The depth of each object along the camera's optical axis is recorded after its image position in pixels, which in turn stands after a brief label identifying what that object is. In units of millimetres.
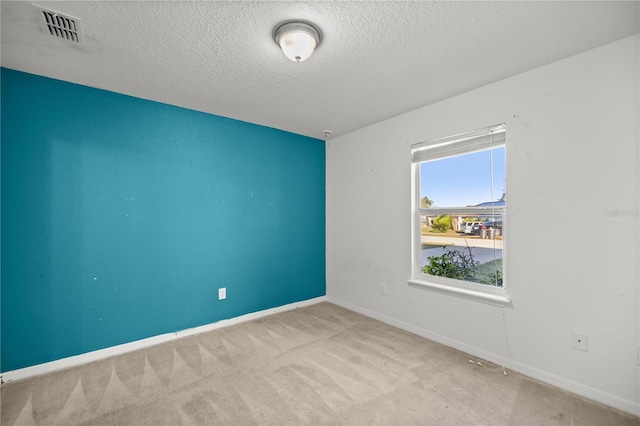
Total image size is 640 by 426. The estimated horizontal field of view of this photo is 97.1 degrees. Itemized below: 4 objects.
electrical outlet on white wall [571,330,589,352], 2025
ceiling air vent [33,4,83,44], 1655
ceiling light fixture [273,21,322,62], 1730
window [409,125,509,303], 2551
